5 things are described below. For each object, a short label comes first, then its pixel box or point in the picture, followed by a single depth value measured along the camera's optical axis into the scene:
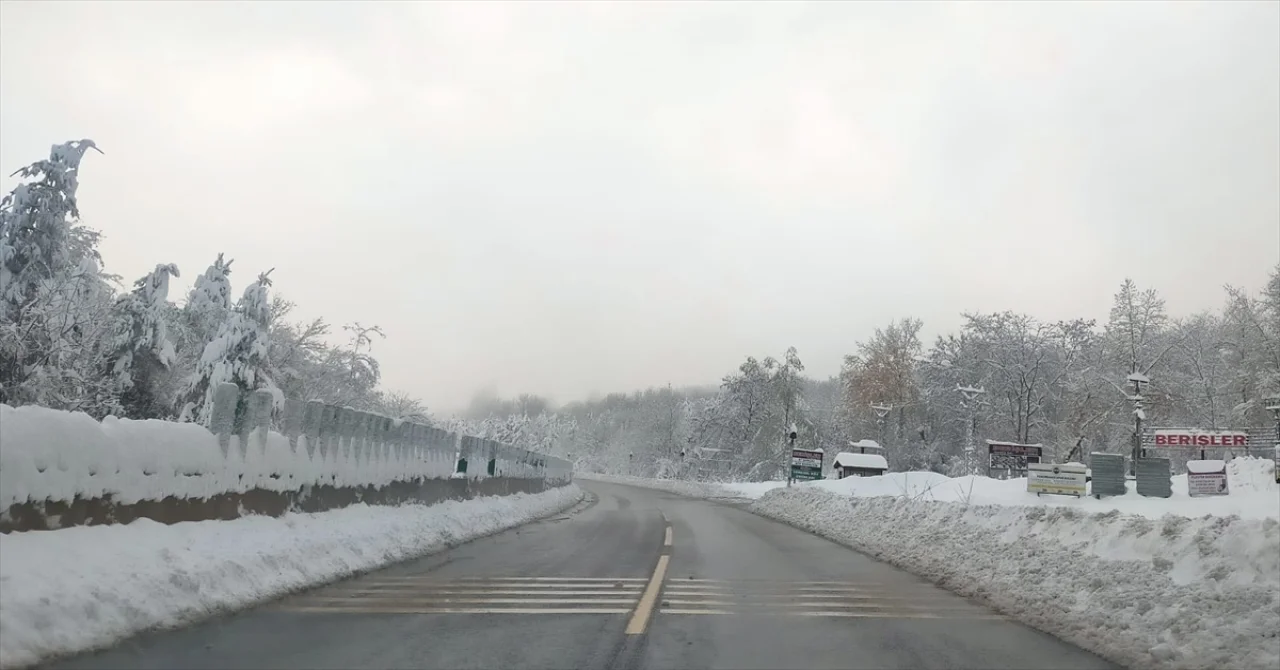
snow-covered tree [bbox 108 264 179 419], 26.78
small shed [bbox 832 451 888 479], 43.00
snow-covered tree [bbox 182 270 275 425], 30.12
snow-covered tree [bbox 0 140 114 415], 21.80
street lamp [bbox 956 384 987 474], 61.25
